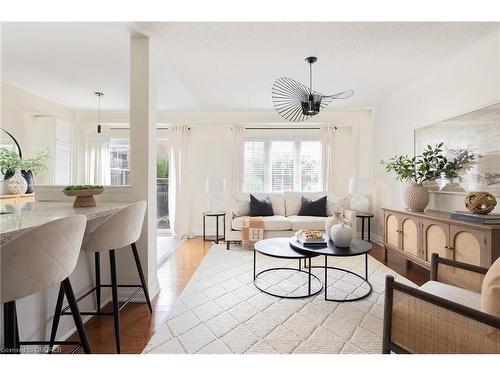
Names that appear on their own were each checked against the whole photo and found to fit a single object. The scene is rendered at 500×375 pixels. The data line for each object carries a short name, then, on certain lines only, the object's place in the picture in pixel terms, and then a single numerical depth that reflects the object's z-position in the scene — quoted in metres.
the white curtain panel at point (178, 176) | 5.02
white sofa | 4.00
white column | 2.34
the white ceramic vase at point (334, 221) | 2.71
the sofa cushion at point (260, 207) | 4.34
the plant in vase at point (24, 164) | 3.86
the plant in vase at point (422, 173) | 2.99
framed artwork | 2.42
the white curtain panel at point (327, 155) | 4.95
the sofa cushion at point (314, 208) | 4.40
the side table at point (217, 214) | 4.43
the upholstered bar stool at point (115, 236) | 1.59
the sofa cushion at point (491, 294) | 1.00
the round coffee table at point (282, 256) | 2.34
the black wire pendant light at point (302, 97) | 2.65
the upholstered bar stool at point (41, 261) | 0.93
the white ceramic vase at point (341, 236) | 2.43
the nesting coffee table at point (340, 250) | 2.26
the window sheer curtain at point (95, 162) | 5.22
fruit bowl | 1.93
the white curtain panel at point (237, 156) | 5.03
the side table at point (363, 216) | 4.22
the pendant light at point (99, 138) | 4.42
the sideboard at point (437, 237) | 2.02
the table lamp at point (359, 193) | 4.42
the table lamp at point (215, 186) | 4.63
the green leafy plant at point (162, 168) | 5.43
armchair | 0.99
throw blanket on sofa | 3.89
